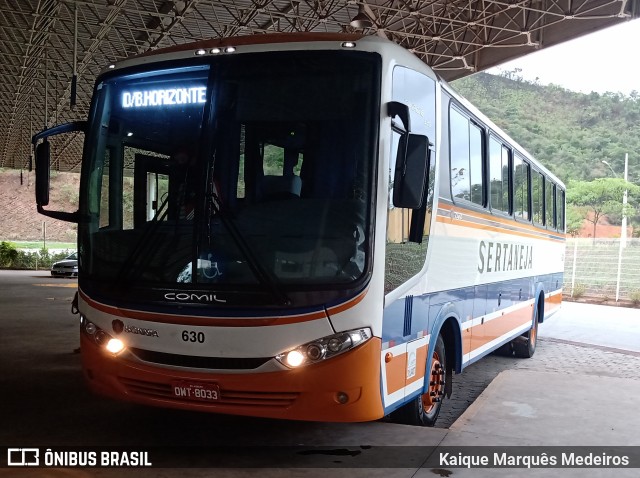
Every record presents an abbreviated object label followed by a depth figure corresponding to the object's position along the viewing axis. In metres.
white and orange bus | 4.38
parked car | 29.34
